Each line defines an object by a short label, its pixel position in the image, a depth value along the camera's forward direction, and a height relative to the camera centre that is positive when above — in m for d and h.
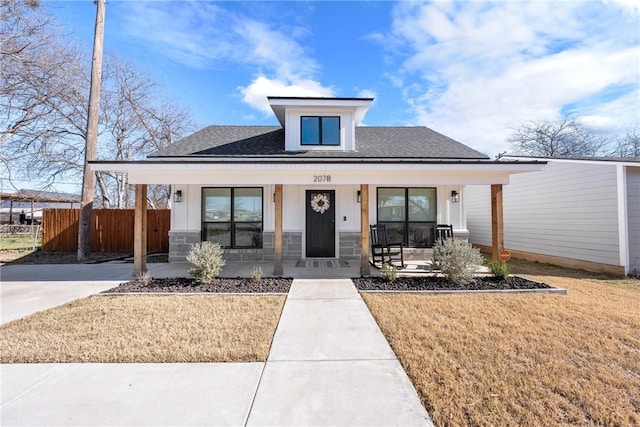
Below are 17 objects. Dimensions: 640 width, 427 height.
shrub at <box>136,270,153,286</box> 6.14 -1.23
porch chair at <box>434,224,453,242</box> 8.70 -0.29
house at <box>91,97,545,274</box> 8.79 +0.60
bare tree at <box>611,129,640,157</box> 21.56 +5.83
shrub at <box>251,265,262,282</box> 6.20 -1.18
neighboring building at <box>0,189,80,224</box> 14.66 +1.34
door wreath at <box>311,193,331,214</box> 8.98 +0.60
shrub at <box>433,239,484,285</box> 6.00 -0.85
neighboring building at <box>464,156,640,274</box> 7.48 +0.21
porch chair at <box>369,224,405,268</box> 8.33 -0.42
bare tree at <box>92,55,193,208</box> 18.45 +7.34
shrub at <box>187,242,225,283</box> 6.00 -0.87
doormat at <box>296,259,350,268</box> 7.94 -1.20
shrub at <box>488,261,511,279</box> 6.30 -1.08
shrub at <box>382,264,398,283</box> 6.18 -1.14
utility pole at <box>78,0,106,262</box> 9.53 +3.02
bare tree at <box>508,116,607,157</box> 21.45 +6.40
